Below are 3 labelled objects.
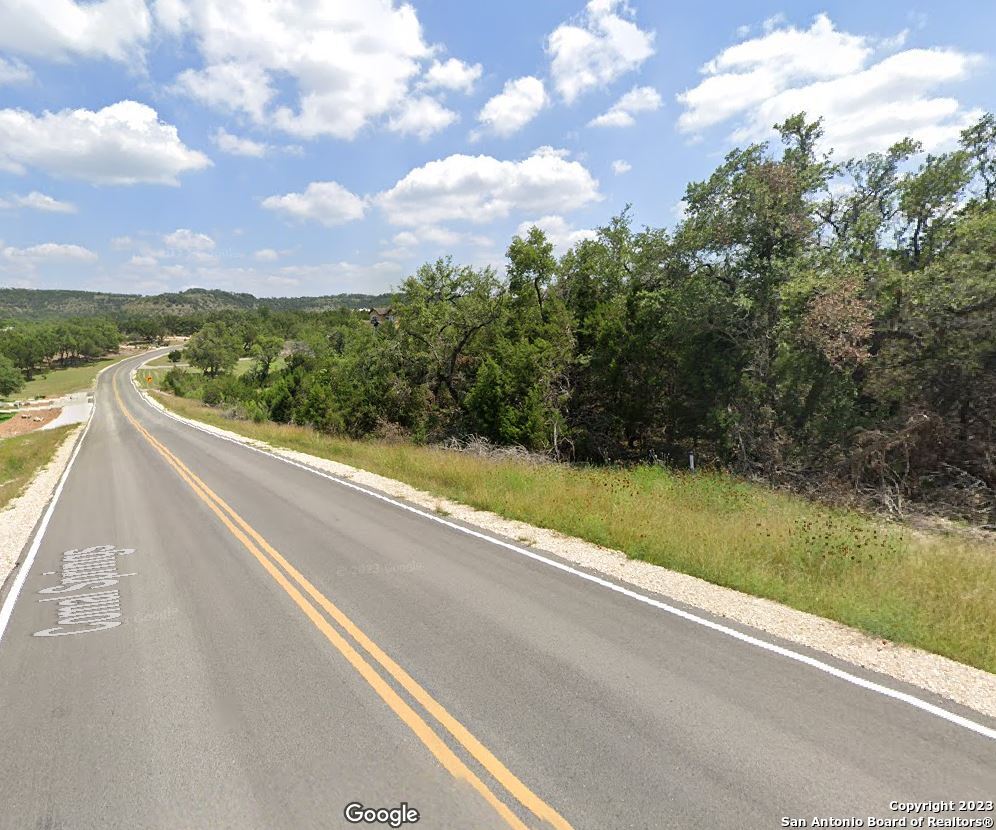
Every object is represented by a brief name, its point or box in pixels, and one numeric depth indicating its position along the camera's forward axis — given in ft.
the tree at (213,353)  352.08
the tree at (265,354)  273.13
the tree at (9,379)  296.92
